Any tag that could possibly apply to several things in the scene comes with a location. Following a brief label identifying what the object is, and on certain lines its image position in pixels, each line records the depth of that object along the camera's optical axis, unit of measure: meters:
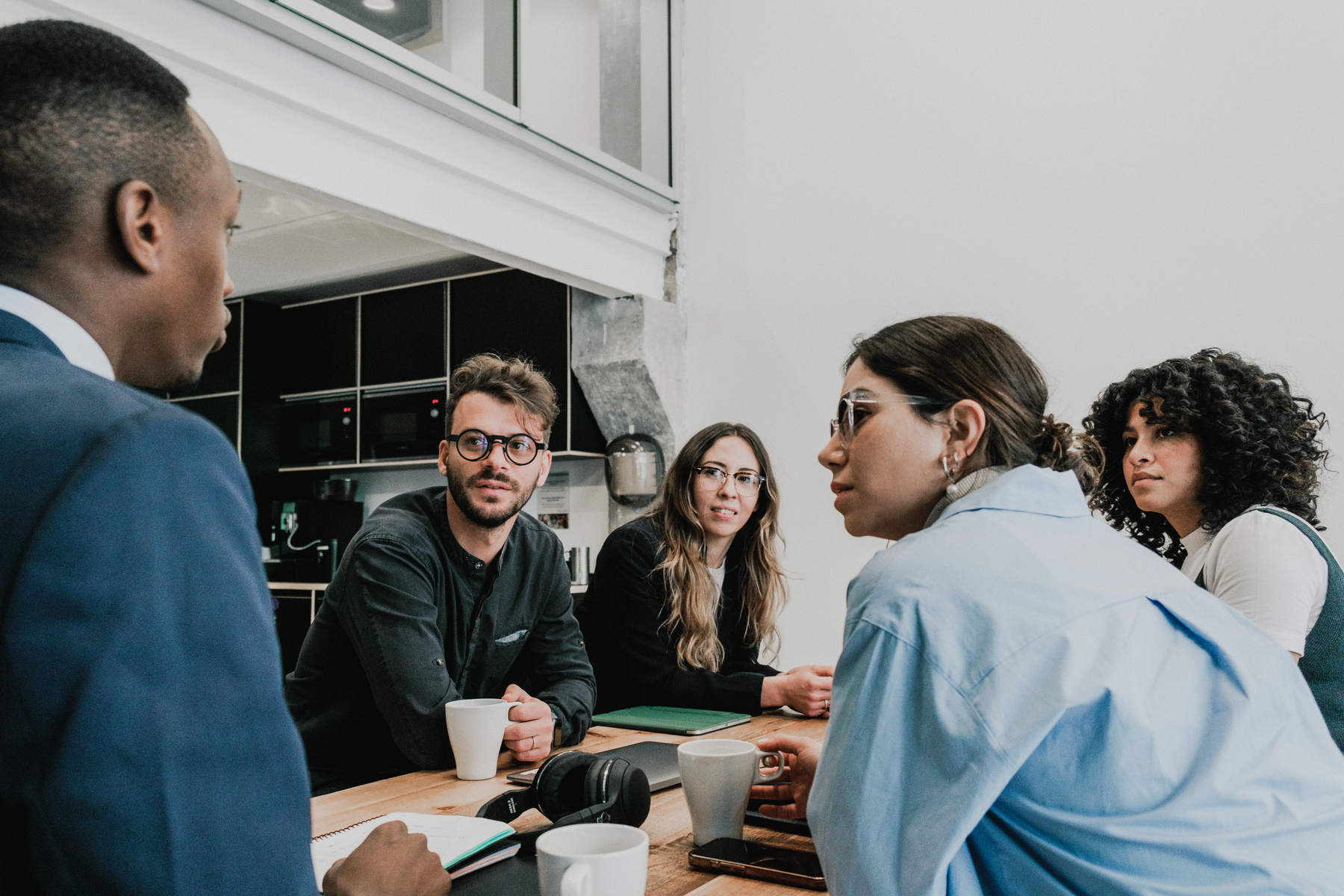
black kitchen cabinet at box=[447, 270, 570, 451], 4.38
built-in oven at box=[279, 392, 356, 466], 5.25
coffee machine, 5.41
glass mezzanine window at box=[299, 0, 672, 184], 2.99
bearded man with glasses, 1.54
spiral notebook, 0.92
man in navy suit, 0.49
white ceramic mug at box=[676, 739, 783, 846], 1.03
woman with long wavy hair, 1.96
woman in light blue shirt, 0.76
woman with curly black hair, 1.65
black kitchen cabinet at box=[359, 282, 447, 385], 4.87
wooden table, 0.93
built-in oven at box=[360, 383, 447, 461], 4.88
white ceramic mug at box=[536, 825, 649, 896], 0.72
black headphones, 1.02
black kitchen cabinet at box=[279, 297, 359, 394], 5.28
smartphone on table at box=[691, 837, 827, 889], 0.94
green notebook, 1.69
